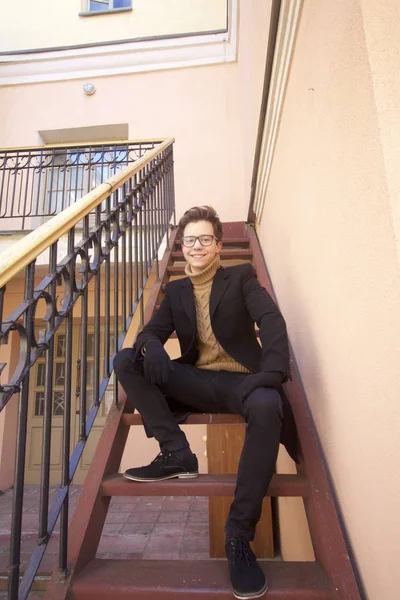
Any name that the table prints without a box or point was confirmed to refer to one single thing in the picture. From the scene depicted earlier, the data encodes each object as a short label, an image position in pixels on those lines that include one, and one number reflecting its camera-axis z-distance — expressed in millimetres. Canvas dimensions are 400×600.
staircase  1062
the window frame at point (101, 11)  5953
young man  1166
